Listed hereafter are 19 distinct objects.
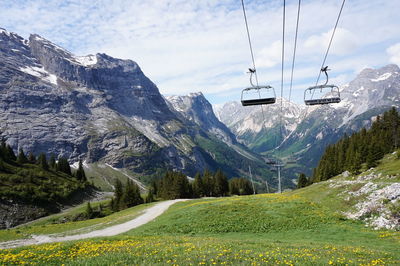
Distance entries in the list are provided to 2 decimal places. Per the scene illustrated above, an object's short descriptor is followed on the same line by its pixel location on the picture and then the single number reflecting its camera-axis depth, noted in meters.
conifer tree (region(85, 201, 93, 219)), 97.50
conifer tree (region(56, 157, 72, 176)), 156.50
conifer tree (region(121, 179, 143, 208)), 101.12
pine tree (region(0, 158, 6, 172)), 110.31
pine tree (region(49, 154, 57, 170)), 150.12
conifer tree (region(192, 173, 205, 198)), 119.00
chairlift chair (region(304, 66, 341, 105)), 29.75
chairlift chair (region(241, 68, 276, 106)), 27.00
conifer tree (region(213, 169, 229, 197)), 125.12
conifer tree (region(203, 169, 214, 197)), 123.19
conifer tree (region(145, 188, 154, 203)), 110.31
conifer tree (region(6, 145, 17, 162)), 126.84
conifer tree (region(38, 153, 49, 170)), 135.69
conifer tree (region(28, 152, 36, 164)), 143.75
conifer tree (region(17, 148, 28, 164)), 130.59
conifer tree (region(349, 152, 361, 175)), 85.81
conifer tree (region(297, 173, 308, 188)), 139.12
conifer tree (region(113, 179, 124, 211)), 104.54
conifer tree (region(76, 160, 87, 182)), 154.25
